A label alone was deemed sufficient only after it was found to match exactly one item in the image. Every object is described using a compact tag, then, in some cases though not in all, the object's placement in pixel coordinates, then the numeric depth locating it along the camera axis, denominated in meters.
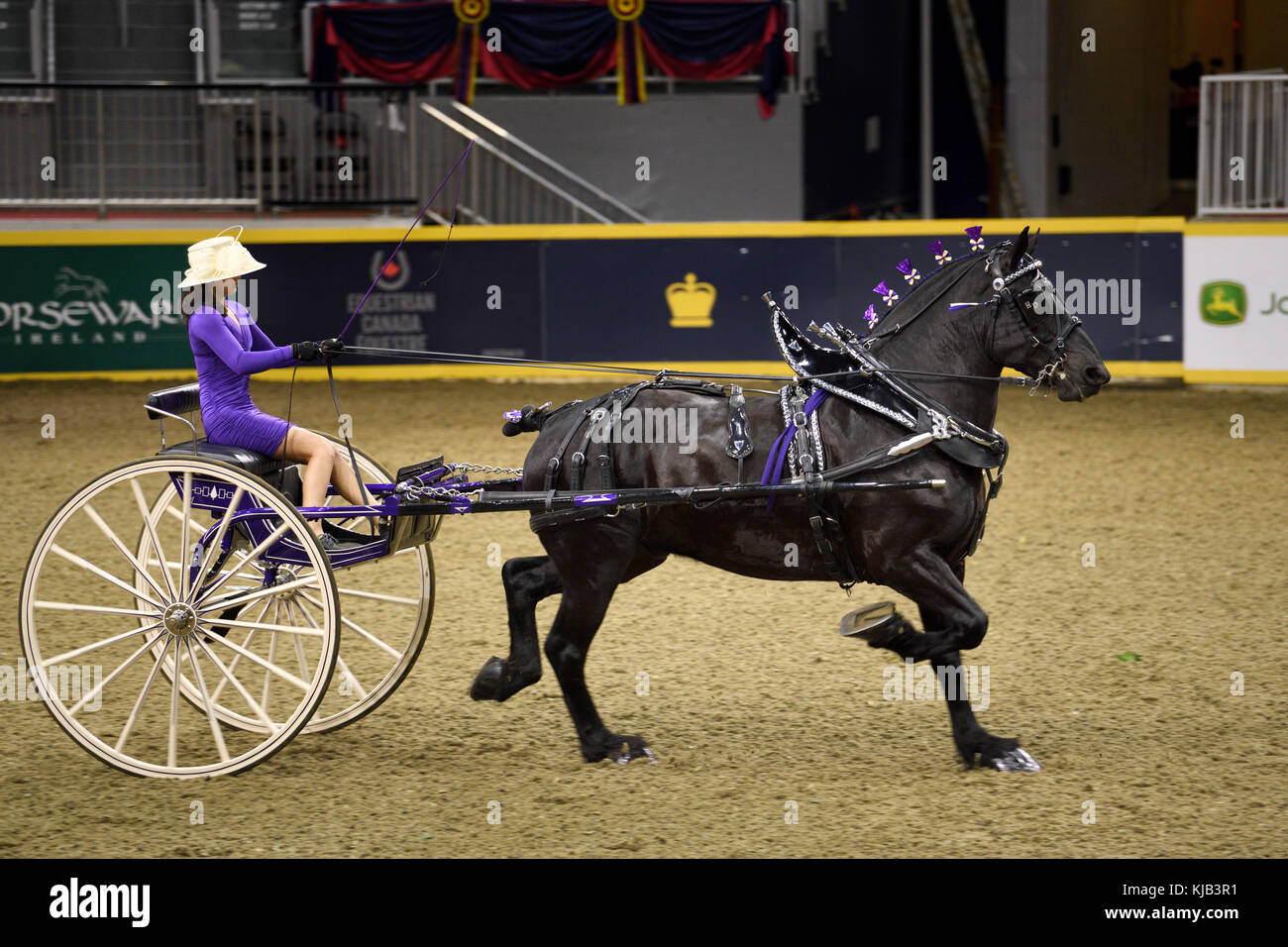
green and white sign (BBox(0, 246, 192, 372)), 16.11
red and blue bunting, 19.12
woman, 5.96
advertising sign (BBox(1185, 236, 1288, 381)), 14.93
